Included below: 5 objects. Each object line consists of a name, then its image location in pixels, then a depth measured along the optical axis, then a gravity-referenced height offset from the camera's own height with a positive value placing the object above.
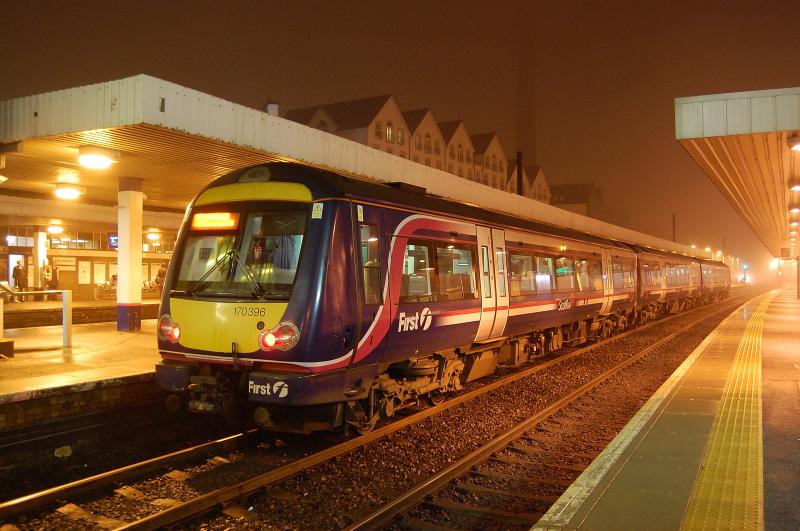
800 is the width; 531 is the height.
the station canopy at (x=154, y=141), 9.41 +2.47
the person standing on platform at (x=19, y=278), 24.95 +0.20
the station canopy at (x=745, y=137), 10.09 +2.56
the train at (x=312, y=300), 6.31 -0.21
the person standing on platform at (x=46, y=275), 25.13 +0.32
